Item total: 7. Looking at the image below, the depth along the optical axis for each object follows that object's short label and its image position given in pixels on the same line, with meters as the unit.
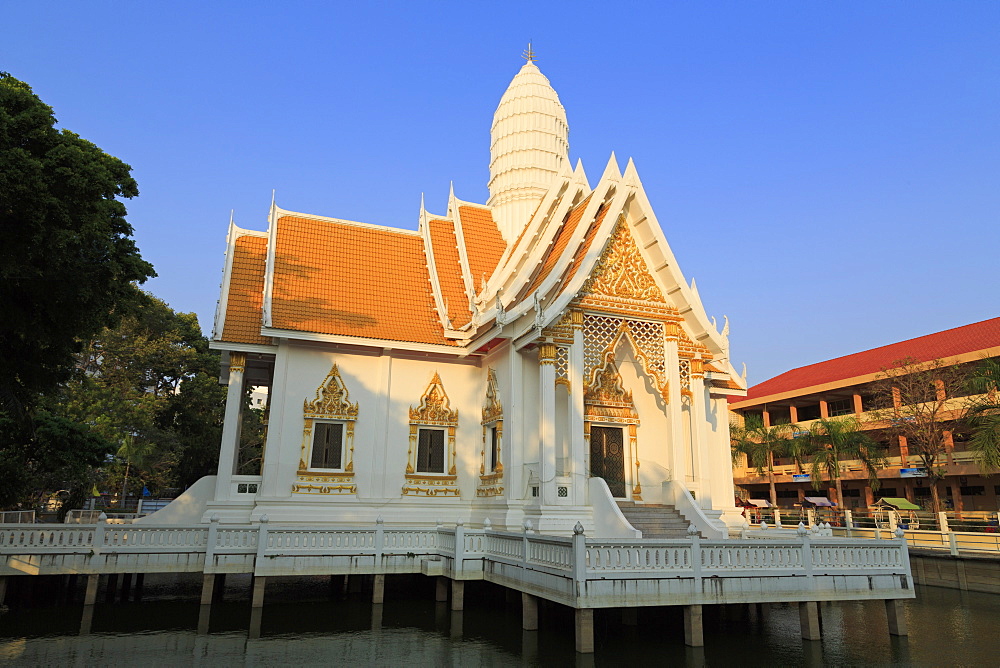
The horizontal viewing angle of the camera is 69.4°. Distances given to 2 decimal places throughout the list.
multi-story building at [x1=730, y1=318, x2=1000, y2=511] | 29.05
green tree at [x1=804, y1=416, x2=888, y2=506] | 28.95
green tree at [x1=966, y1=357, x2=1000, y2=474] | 19.75
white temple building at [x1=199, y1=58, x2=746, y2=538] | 14.68
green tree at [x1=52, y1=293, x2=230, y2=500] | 29.23
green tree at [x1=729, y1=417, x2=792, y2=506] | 33.59
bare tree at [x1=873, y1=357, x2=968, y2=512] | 25.11
